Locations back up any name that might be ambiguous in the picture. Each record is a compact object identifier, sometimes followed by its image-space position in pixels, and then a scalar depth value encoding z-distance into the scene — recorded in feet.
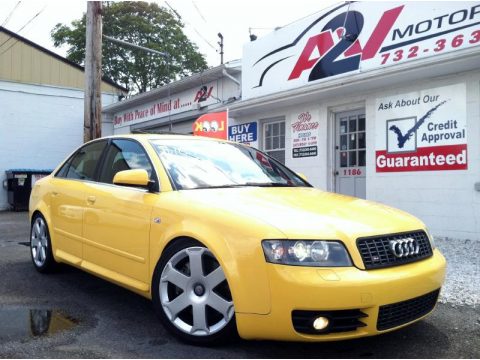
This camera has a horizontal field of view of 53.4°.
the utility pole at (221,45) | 96.37
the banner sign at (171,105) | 42.28
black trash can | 49.08
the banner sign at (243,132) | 36.74
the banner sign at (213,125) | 31.58
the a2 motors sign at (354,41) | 23.38
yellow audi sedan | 8.97
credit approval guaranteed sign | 23.76
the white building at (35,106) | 51.88
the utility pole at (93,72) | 28.27
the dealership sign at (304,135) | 31.30
